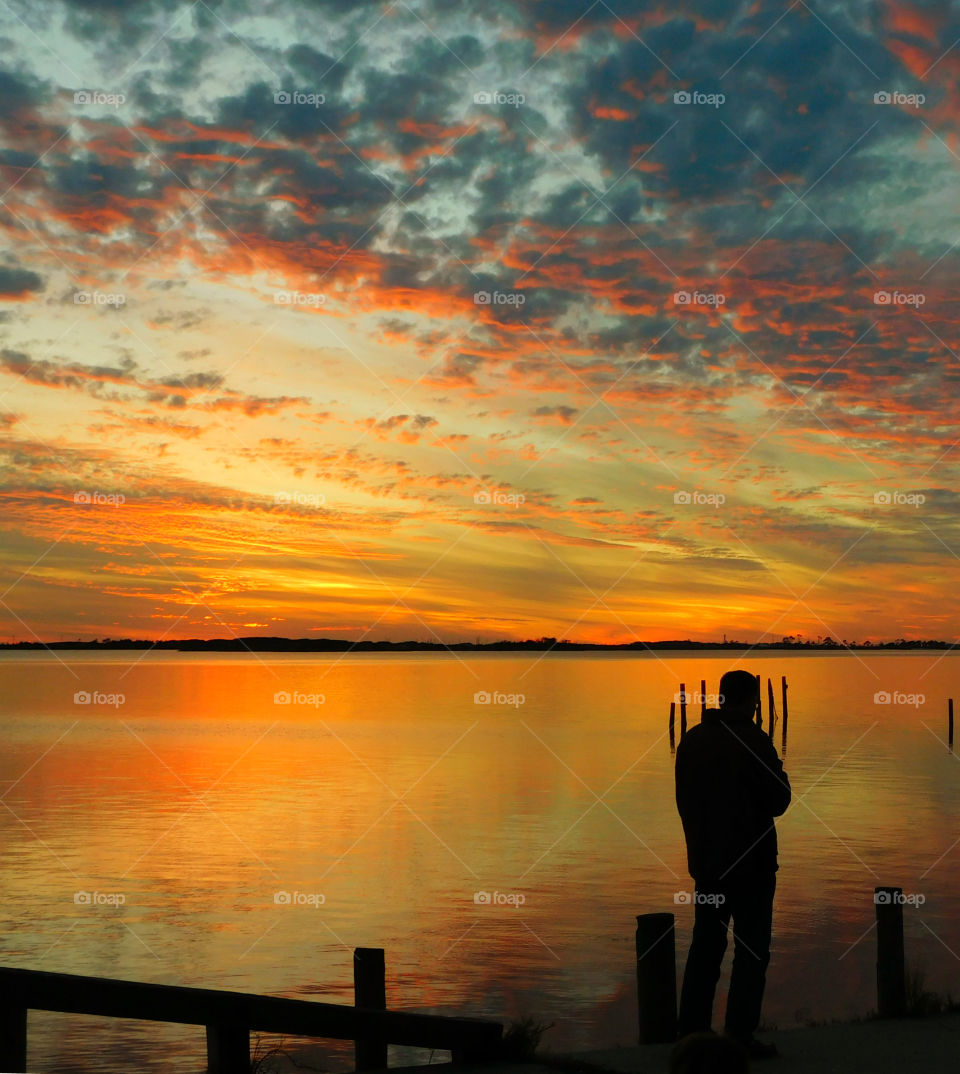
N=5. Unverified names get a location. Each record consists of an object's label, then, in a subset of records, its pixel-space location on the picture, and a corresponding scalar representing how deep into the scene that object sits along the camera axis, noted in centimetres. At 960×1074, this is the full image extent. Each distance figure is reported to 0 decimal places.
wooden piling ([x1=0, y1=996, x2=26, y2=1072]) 678
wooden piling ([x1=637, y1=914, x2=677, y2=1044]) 955
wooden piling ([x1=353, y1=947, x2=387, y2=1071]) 949
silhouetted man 802
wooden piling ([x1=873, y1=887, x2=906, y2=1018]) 1030
